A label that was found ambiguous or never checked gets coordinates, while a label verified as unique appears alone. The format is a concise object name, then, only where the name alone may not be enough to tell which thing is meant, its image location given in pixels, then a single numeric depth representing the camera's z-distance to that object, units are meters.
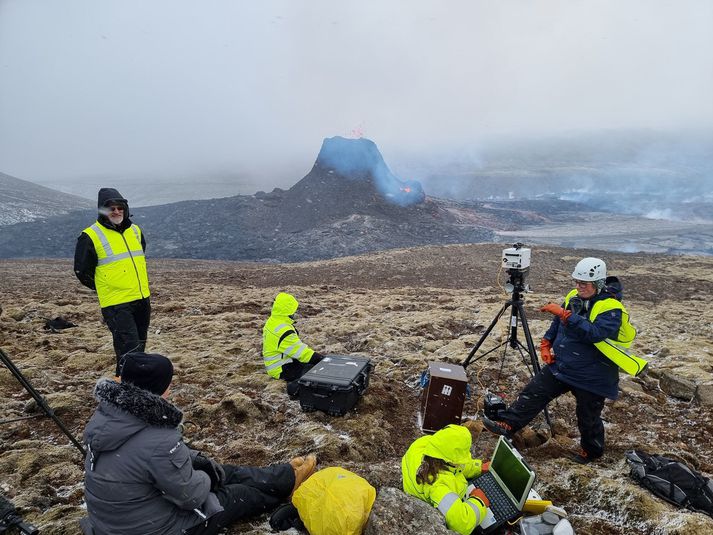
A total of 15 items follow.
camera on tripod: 5.40
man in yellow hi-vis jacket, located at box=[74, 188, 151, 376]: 4.55
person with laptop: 3.10
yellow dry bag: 2.78
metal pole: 3.32
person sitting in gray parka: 2.40
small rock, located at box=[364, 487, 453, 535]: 2.76
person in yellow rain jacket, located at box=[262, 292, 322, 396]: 5.65
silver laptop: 3.13
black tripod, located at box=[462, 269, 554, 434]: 5.38
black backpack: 3.32
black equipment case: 4.95
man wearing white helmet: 3.97
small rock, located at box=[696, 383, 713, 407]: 5.58
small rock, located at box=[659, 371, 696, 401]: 5.87
